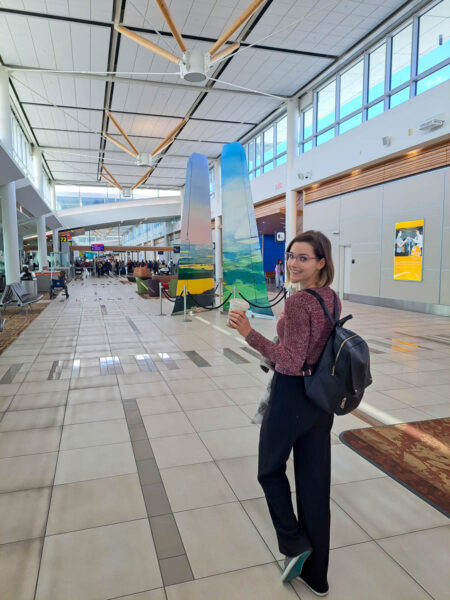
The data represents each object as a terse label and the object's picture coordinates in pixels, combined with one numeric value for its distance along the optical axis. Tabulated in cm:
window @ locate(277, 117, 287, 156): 2110
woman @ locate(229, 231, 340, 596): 182
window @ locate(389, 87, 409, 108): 1284
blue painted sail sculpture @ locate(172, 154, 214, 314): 1250
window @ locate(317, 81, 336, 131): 1672
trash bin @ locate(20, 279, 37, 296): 1698
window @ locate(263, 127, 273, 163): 2272
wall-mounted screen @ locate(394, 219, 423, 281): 1283
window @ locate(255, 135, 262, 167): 2441
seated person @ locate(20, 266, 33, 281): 1716
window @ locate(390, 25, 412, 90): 1276
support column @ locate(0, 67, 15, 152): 1490
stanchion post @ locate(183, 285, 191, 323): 1140
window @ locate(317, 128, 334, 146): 1680
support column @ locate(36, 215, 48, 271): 2647
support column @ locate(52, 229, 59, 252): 3622
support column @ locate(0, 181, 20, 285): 1503
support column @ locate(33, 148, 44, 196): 2630
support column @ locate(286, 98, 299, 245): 1909
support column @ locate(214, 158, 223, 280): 2974
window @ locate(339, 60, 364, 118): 1505
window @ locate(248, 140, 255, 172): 2527
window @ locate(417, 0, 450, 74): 1140
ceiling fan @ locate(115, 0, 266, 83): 1085
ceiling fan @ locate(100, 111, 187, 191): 2143
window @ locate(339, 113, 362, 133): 1508
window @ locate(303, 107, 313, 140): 1846
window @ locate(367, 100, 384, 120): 1394
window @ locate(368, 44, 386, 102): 1388
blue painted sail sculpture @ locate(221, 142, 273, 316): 1149
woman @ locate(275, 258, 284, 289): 2337
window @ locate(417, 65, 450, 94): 1130
